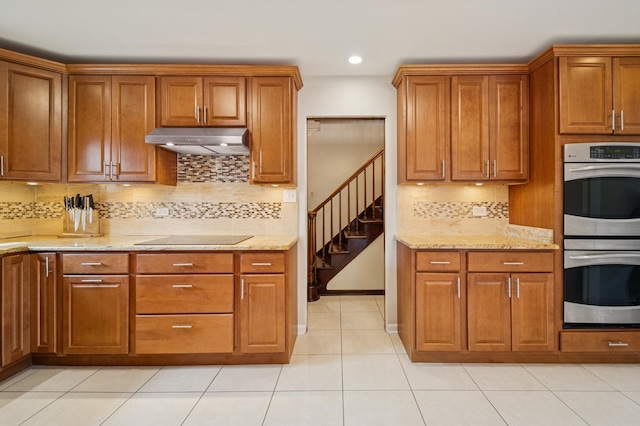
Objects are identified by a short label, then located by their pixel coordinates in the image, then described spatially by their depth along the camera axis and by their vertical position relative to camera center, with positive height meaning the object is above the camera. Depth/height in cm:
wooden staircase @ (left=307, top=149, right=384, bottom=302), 445 -24
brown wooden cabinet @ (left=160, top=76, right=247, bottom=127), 273 +96
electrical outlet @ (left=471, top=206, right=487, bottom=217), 312 +3
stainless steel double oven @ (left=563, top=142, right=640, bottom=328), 238 -15
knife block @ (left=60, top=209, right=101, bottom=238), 292 -11
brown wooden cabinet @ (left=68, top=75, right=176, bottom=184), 271 +73
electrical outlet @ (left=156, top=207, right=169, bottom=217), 309 +3
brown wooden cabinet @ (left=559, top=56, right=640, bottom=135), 241 +90
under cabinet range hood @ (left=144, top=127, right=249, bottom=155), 251 +60
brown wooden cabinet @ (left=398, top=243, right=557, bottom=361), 245 -69
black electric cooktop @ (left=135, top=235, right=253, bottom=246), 253 -21
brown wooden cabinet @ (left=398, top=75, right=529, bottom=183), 274 +74
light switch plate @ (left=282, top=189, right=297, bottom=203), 312 +19
